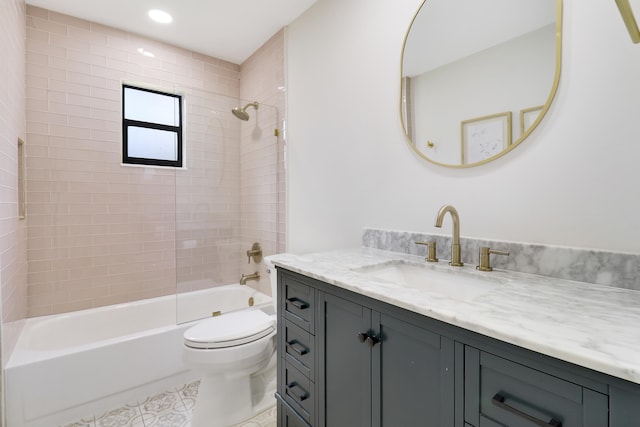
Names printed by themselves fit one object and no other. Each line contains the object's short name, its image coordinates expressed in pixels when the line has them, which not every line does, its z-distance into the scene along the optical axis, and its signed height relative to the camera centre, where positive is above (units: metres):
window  2.70 +0.74
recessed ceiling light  2.31 +1.49
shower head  2.74 +0.88
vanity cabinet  0.58 -0.42
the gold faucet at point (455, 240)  1.25 -0.13
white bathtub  1.66 -0.95
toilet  1.64 -0.84
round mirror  1.12 +0.56
